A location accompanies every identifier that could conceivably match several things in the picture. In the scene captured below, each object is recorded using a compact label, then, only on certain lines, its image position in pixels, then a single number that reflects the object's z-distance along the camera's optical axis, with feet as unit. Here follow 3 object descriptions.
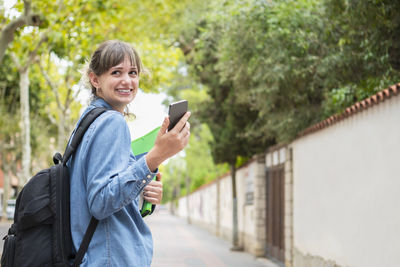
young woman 6.21
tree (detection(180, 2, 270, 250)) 56.13
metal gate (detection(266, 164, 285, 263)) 43.80
